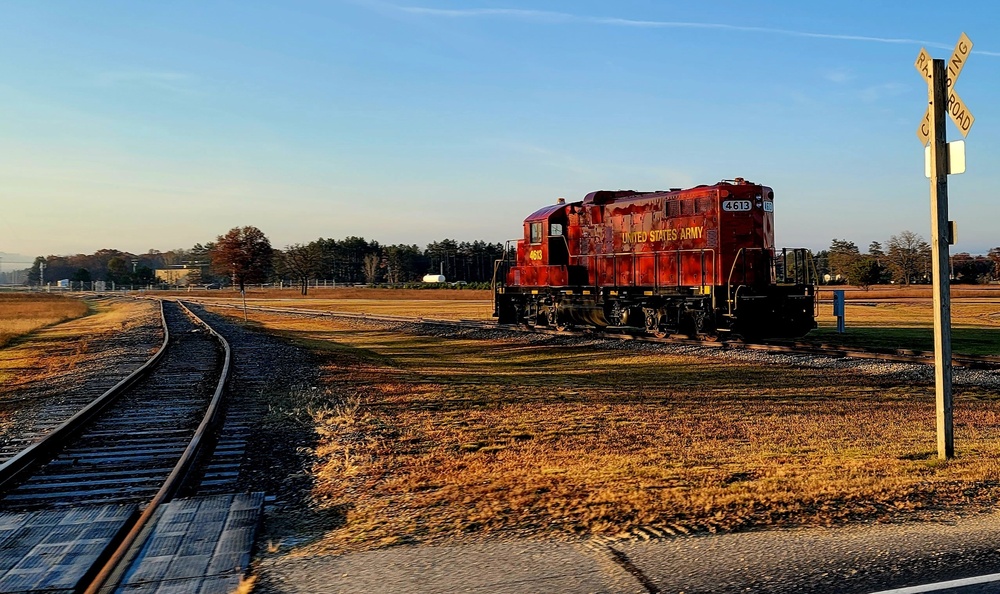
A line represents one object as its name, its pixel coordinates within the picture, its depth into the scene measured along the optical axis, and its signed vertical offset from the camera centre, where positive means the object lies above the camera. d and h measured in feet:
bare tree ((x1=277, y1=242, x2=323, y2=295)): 389.39 +13.20
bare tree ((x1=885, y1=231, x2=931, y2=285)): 380.99 +7.61
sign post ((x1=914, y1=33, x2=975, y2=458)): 24.95 +2.79
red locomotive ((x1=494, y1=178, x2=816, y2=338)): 66.74 +1.20
